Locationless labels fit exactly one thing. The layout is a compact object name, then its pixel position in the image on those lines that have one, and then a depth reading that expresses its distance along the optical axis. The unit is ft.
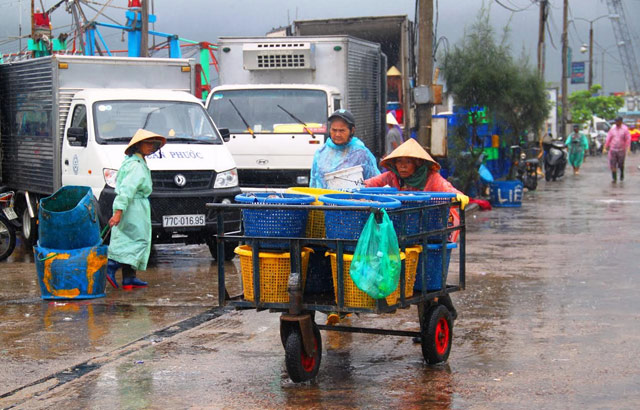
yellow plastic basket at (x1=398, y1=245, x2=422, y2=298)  20.72
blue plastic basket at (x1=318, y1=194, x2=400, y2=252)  19.94
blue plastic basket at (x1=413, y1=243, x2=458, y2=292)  21.94
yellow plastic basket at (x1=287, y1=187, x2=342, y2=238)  21.30
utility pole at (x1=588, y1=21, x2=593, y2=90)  284.26
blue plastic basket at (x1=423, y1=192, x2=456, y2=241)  21.59
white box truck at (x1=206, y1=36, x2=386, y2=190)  45.37
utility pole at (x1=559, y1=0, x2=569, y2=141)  150.81
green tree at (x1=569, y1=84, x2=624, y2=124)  293.82
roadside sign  287.69
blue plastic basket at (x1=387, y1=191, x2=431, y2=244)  20.27
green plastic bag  19.19
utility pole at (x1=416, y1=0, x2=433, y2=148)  55.01
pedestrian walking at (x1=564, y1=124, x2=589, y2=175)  109.81
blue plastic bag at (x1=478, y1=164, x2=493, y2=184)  65.57
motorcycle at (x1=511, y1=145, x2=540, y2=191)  74.95
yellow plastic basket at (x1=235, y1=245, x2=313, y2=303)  20.71
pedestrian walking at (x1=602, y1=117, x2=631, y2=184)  90.79
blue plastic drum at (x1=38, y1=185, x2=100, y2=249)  31.45
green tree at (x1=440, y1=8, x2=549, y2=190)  67.31
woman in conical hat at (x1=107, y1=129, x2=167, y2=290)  32.53
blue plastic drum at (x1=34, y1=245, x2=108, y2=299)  31.37
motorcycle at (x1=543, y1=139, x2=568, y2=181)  96.48
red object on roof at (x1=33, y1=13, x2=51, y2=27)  90.68
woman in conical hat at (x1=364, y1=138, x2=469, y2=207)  23.96
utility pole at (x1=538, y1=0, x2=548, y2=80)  141.18
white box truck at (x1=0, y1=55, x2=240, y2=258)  38.04
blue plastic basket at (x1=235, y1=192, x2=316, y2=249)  20.66
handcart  20.15
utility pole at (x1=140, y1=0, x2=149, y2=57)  73.31
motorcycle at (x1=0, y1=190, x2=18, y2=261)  41.24
